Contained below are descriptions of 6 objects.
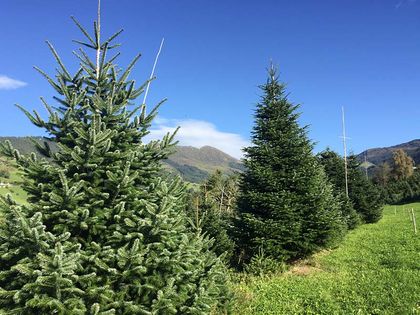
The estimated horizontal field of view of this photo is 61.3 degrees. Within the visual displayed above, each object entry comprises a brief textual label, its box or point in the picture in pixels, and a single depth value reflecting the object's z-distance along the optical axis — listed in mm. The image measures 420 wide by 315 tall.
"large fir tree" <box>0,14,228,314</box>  5297
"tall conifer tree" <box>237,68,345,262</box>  15250
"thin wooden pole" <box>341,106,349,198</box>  33125
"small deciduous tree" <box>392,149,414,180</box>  100438
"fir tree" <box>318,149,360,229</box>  34538
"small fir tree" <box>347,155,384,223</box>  35656
